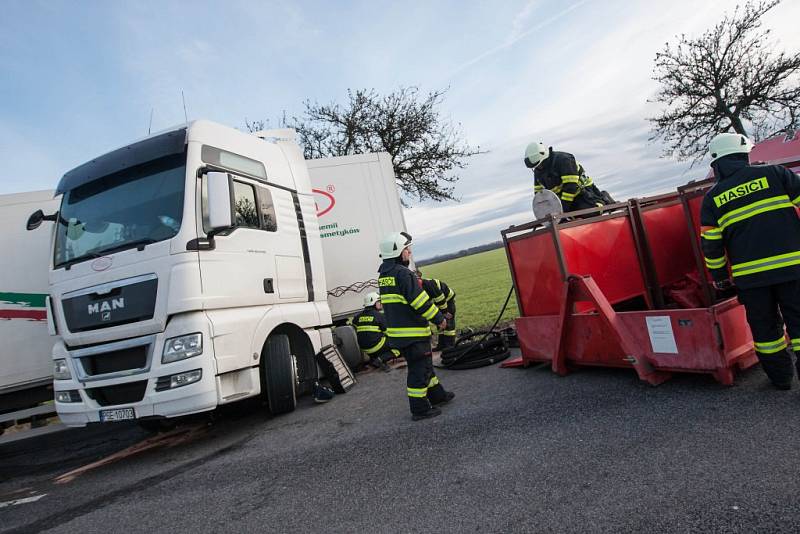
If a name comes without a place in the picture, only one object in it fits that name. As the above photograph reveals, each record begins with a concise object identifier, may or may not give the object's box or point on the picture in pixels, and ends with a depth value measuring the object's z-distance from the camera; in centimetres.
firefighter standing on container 593
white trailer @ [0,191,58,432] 635
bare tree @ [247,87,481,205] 1491
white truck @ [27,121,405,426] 446
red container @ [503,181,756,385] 387
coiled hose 635
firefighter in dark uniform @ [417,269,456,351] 595
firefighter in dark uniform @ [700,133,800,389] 351
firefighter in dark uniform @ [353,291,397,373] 731
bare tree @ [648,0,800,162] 1639
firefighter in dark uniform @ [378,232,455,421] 464
